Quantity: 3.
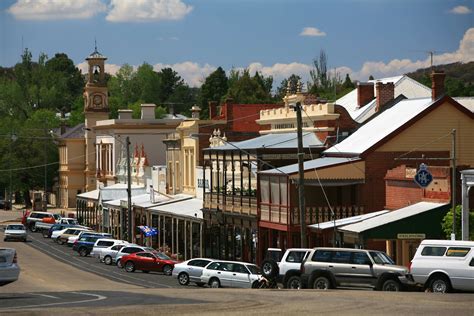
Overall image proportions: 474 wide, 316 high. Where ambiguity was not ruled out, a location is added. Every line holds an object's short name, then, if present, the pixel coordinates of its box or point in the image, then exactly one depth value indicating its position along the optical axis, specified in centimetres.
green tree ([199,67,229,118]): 18550
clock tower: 12538
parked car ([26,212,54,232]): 10088
